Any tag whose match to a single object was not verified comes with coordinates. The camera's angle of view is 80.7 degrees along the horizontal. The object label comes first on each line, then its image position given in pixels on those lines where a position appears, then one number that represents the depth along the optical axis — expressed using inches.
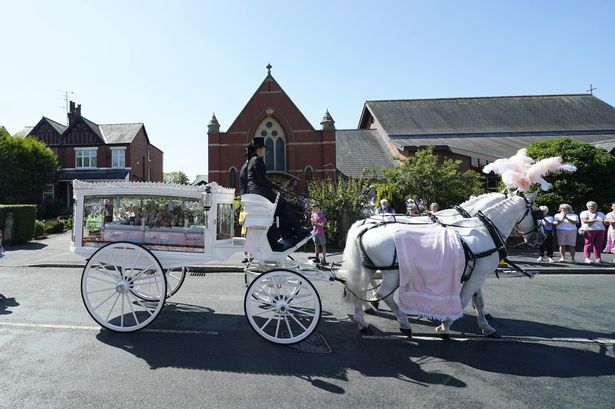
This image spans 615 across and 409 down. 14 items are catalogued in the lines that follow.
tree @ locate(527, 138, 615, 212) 530.3
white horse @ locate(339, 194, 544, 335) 172.6
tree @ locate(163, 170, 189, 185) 2573.8
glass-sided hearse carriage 181.0
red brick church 941.2
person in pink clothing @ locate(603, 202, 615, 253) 399.5
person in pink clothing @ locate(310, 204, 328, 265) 405.4
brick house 1192.2
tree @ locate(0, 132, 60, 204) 981.8
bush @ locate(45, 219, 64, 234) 707.4
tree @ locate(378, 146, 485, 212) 557.9
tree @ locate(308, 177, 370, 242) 537.6
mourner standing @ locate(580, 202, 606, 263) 401.4
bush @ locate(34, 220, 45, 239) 625.4
